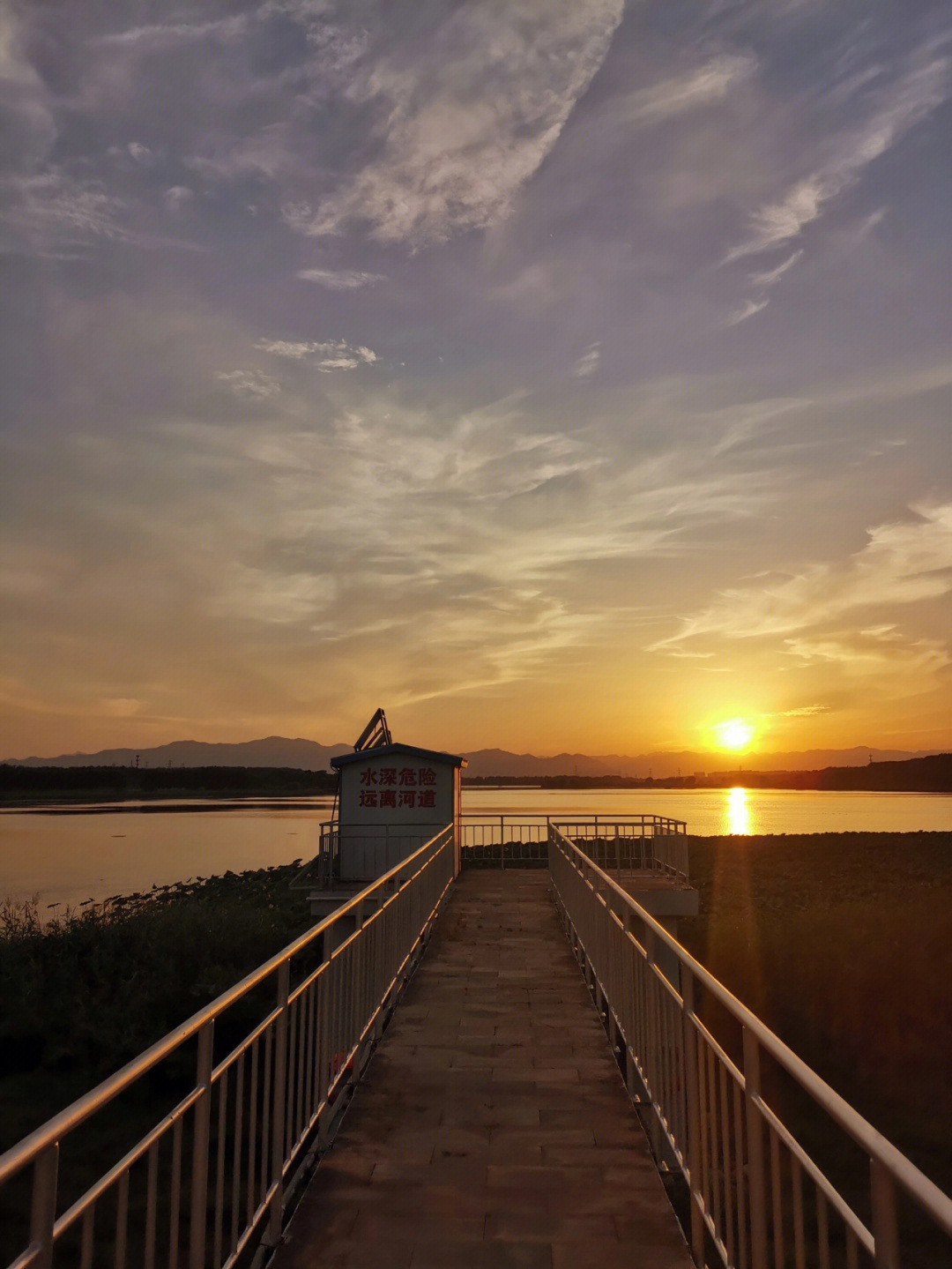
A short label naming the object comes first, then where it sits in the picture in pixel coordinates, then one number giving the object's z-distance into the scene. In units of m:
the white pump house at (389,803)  23.58
